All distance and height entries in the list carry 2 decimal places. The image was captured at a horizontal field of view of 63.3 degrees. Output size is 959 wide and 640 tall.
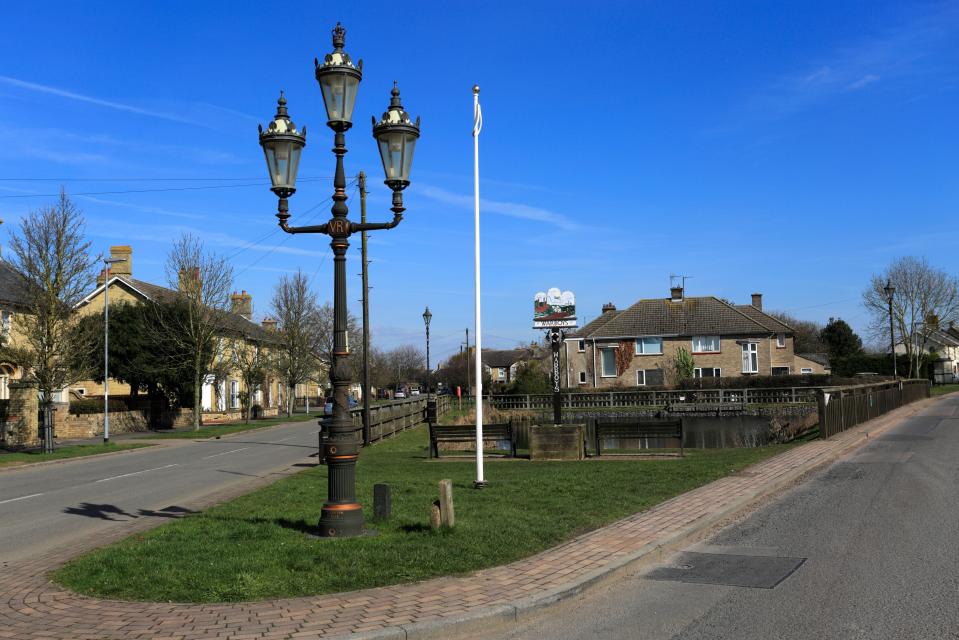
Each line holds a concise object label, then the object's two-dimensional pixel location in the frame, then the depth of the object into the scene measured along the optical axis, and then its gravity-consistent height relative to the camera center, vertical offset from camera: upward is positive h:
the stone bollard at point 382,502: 9.72 -1.63
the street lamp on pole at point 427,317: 50.00 +3.51
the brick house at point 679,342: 59.06 +1.93
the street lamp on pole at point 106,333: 30.14 +1.73
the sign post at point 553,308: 31.96 +2.78
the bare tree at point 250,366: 48.05 +0.58
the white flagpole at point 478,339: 13.24 +0.55
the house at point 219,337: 45.52 +2.63
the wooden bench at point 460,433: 19.56 -1.59
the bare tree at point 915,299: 67.50 +5.48
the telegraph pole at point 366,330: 25.60 +1.58
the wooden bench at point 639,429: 18.50 -1.52
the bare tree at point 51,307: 27.62 +2.60
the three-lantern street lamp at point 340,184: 8.77 +2.31
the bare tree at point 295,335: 54.25 +2.80
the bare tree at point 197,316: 40.56 +3.18
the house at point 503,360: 140.75 +1.86
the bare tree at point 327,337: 58.47 +2.90
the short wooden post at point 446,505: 8.83 -1.53
